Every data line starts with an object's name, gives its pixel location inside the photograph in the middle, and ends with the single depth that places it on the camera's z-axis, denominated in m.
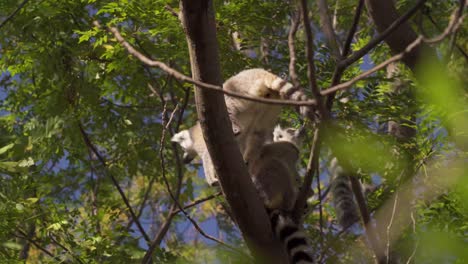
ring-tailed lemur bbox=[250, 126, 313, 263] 10.34
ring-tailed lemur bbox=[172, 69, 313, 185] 10.44
